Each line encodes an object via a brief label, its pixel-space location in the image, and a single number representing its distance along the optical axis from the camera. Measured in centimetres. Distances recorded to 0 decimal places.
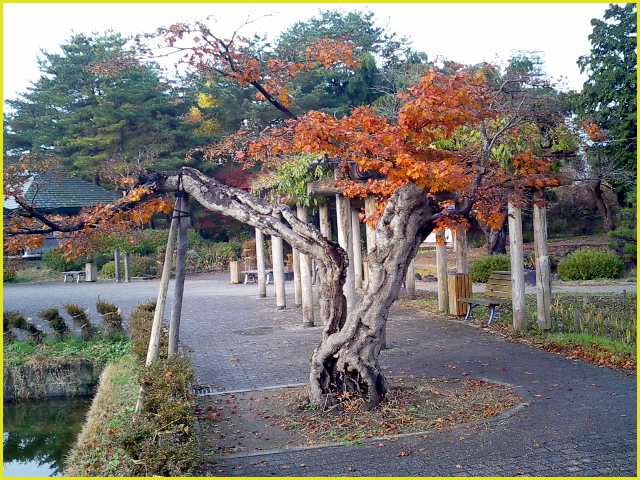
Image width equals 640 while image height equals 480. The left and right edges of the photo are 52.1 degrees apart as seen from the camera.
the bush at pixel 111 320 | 1236
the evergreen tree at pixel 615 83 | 2514
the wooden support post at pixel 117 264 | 2872
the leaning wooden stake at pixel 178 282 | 856
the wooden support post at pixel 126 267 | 2862
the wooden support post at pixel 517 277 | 1083
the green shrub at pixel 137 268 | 3027
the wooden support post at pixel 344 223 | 1178
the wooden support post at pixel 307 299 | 1330
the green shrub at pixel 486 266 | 2000
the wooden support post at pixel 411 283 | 1764
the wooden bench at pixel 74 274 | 2926
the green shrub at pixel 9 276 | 2809
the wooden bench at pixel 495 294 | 1182
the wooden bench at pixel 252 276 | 2585
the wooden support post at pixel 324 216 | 1450
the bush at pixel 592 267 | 2008
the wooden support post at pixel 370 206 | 1160
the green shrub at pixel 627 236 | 2200
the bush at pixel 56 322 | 1200
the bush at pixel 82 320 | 1204
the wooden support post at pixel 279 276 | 1628
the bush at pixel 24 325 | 1189
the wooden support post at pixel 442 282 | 1372
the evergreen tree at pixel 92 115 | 3241
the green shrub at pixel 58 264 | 3112
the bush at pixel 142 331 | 933
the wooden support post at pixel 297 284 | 1655
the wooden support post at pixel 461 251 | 1462
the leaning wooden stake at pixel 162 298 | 835
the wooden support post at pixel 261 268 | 1966
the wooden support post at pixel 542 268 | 1064
